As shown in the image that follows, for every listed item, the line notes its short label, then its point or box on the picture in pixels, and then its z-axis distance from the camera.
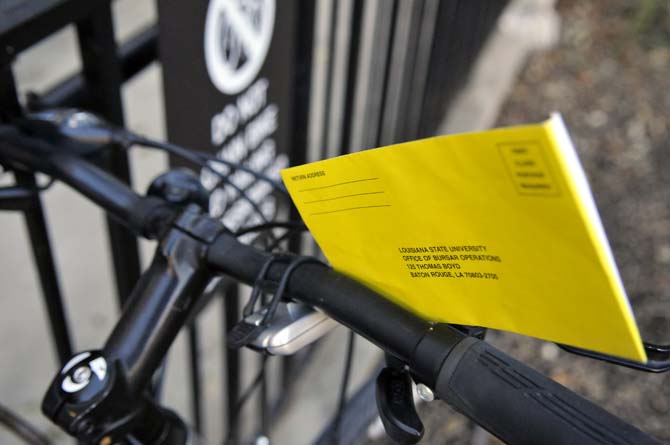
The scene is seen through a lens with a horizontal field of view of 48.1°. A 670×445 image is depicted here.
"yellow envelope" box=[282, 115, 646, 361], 0.49
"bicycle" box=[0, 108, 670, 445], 0.63
